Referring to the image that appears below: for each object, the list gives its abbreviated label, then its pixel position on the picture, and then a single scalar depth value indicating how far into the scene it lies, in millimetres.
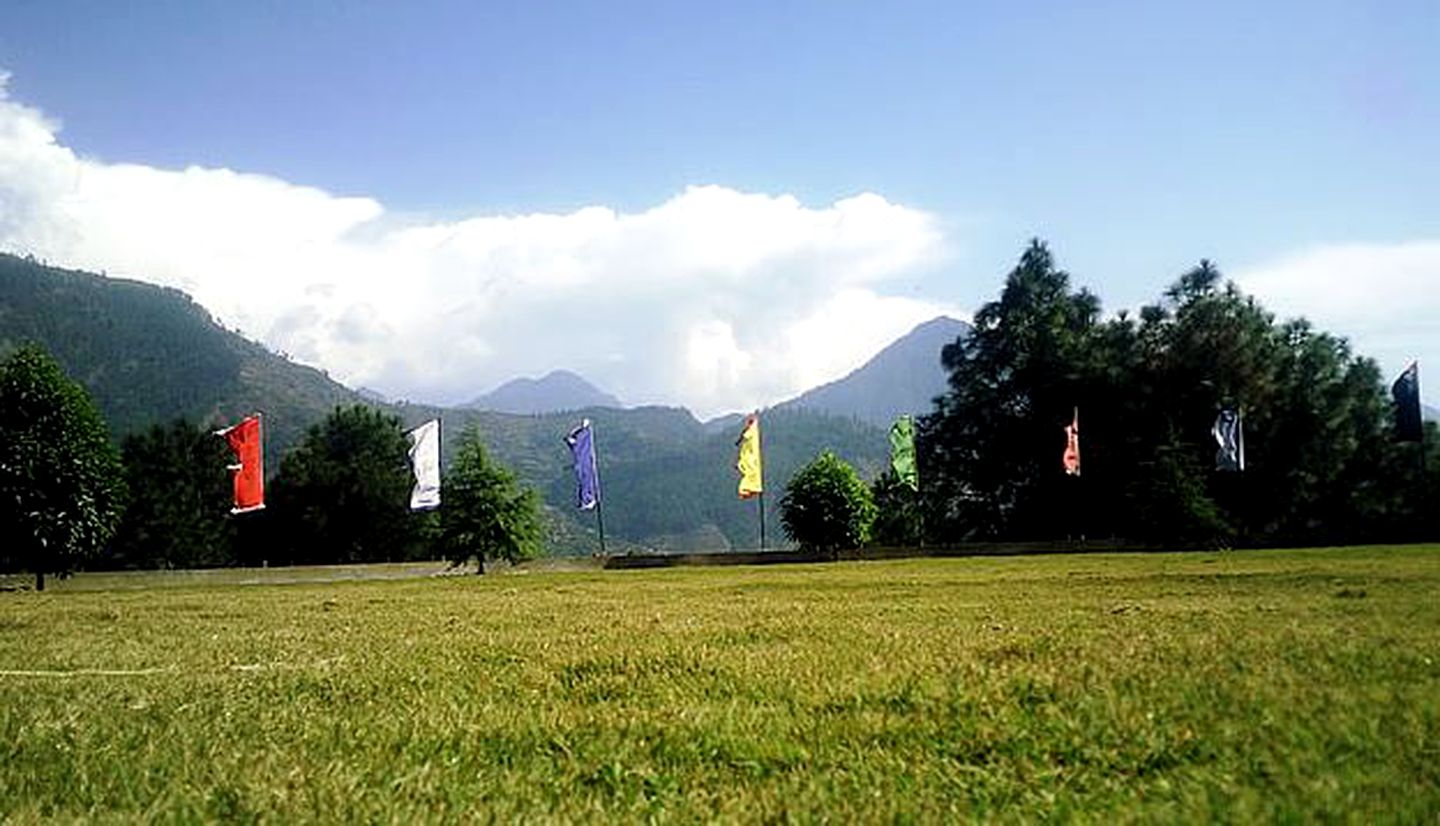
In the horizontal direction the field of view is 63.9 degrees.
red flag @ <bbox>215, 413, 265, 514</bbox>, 52469
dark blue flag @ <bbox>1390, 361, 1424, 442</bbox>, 51594
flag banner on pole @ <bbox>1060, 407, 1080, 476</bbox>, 70750
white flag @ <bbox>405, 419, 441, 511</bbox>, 59500
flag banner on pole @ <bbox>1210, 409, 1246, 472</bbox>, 63969
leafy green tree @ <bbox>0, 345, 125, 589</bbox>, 51219
